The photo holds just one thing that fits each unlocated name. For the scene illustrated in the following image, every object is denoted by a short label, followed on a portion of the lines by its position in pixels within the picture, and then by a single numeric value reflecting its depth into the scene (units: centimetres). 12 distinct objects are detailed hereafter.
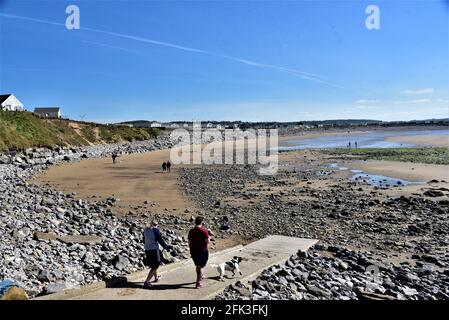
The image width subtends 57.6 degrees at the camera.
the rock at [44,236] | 1439
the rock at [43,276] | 1060
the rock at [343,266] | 1302
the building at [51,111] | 11181
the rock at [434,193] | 2616
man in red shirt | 985
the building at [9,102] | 8750
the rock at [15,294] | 837
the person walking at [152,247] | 998
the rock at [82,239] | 1448
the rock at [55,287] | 916
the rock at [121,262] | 1229
